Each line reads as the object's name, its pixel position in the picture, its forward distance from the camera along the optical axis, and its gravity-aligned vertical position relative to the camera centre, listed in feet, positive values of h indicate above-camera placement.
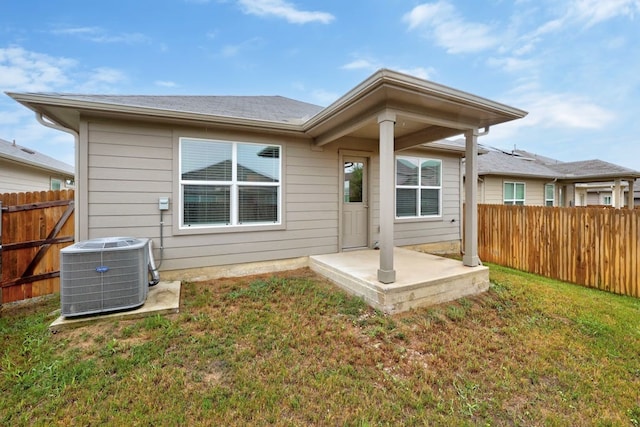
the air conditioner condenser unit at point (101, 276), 9.89 -2.41
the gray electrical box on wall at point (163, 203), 14.28 +0.52
